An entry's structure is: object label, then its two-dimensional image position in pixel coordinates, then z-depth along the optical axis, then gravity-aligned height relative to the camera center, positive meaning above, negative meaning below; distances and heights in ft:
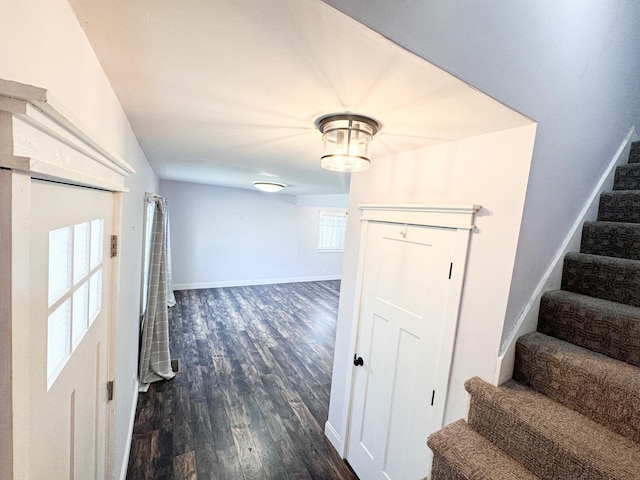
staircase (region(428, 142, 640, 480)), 2.93 -1.99
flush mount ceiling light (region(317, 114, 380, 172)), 3.91 +1.27
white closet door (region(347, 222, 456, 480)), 4.84 -2.47
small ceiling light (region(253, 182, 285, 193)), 13.21 +1.51
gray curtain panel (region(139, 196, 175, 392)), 9.31 -3.95
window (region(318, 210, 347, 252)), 24.97 -0.88
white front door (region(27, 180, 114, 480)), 1.92 -1.28
